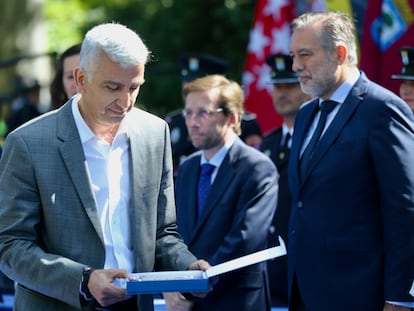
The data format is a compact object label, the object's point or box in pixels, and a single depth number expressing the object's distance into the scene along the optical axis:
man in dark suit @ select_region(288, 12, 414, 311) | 9.22
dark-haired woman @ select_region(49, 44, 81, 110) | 12.46
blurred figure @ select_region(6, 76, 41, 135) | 21.53
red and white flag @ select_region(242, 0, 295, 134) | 18.97
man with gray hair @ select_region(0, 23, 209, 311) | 7.50
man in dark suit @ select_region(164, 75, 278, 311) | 10.75
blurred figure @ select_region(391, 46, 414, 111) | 11.95
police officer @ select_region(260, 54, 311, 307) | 12.71
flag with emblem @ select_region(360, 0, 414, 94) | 14.75
